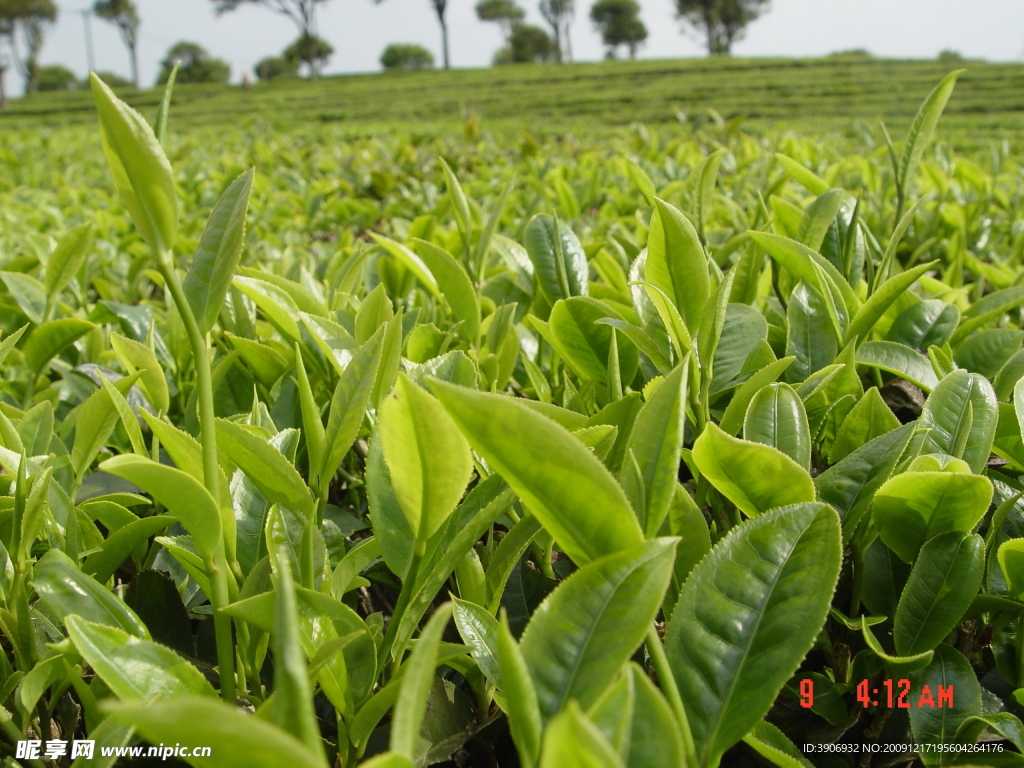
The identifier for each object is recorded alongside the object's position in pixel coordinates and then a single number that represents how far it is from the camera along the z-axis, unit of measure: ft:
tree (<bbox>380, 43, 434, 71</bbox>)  261.03
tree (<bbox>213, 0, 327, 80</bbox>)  175.22
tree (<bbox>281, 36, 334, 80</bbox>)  211.39
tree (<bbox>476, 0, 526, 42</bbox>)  239.50
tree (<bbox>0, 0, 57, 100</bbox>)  195.00
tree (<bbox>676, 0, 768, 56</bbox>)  211.41
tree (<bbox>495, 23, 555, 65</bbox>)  247.09
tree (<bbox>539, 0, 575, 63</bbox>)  222.28
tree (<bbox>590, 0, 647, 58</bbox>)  238.68
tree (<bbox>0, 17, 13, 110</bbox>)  152.97
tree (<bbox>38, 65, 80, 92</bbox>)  243.19
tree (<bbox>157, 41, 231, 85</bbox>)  225.35
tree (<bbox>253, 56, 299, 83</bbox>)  246.06
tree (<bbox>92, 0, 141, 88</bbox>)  193.47
